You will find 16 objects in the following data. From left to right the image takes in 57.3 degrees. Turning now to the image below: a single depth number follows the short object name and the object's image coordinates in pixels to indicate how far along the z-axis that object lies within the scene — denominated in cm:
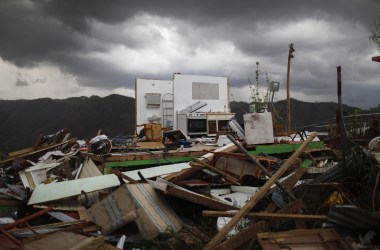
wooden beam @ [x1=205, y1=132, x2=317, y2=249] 372
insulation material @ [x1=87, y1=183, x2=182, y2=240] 494
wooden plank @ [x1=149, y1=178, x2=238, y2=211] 511
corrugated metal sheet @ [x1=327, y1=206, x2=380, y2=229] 328
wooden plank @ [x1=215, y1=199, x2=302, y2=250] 360
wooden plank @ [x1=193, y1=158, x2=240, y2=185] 673
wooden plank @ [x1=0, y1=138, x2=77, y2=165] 945
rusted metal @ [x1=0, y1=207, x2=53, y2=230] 469
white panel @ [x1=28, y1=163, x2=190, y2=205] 633
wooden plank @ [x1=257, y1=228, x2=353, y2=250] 338
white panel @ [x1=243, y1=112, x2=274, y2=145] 920
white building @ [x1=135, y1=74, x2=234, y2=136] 1916
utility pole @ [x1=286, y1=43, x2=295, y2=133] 1452
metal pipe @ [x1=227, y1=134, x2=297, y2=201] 460
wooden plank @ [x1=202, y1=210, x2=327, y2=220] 378
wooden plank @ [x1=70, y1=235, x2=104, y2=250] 397
